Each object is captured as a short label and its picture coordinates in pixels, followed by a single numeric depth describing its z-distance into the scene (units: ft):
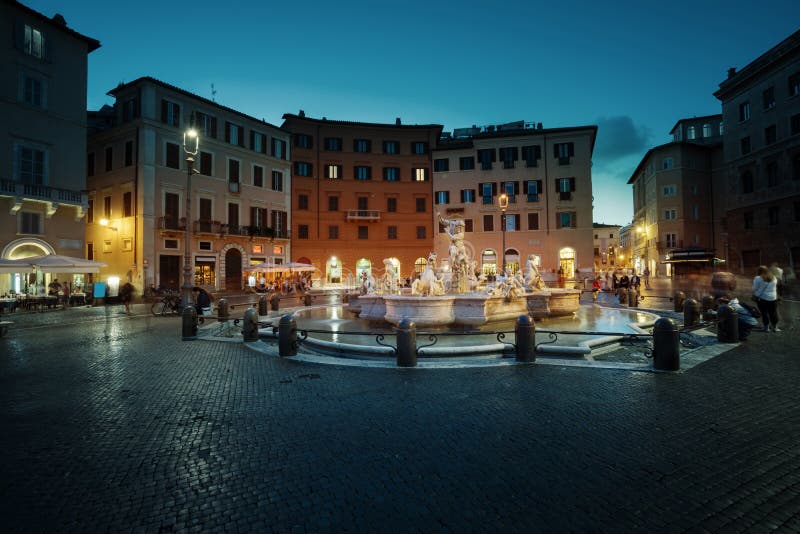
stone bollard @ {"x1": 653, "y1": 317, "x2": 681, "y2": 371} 21.21
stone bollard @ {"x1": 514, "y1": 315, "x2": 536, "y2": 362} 23.53
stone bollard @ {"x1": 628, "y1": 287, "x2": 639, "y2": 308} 54.60
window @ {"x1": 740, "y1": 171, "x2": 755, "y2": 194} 103.91
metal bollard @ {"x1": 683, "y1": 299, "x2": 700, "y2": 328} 35.22
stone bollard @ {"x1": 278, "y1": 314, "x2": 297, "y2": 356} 26.76
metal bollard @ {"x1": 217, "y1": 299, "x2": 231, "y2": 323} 46.32
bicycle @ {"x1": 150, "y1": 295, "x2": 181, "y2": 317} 55.47
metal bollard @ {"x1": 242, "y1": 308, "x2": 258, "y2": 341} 32.60
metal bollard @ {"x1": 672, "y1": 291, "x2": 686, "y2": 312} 47.24
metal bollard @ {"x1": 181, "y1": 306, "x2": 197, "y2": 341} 34.60
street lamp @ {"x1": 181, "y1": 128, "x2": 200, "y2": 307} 50.93
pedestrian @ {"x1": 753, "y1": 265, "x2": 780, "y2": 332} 31.53
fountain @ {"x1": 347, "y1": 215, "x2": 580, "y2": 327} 36.88
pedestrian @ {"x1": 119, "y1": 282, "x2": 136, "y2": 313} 58.54
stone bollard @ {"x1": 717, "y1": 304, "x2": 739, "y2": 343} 28.96
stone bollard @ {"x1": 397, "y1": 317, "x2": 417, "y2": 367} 23.26
